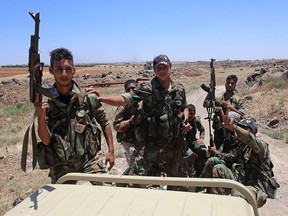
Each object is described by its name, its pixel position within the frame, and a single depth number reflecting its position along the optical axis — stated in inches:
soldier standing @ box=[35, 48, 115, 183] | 89.2
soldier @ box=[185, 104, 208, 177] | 138.9
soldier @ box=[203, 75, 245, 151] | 162.2
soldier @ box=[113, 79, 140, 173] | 130.2
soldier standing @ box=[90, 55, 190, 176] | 110.5
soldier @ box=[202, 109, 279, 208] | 100.3
